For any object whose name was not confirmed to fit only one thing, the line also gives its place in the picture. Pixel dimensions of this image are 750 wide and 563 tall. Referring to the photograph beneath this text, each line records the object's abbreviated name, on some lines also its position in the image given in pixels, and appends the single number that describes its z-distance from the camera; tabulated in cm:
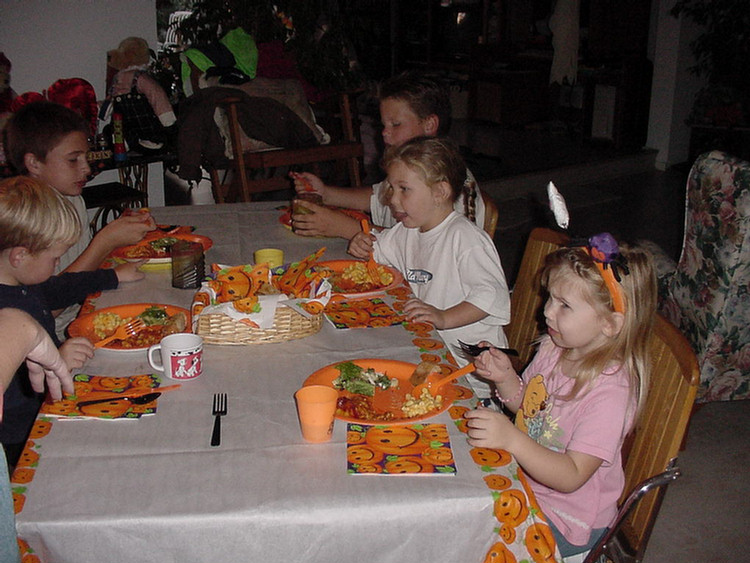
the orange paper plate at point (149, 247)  206
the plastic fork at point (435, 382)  130
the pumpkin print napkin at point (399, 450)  108
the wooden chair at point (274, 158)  349
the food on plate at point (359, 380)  134
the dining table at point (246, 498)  97
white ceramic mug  134
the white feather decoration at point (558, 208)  135
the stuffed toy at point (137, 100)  426
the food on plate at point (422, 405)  125
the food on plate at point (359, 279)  193
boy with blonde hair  146
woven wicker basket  151
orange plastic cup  113
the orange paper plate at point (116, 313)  149
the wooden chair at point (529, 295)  201
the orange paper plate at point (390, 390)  123
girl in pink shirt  125
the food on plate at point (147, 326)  153
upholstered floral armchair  248
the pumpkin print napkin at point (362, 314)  168
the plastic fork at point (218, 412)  115
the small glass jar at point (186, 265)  188
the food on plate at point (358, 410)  124
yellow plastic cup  199
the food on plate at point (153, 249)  213
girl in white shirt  191
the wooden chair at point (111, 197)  393
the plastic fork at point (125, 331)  149
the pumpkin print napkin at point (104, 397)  123
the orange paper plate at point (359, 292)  185
